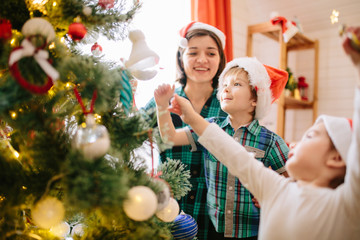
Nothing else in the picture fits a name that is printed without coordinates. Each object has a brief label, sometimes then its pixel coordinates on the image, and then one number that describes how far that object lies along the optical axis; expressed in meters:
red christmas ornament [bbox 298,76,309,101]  3.24
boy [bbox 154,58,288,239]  1.06
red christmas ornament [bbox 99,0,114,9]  0.75
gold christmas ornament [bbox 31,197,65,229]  0.60
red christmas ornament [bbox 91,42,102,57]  0.84
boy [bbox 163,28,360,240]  0.59
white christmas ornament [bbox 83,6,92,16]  0.70
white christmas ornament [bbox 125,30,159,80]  0.74
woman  1.27
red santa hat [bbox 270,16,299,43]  2.52
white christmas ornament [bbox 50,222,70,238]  0.78
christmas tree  0.57
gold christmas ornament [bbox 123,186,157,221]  0.59
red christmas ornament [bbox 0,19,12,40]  0.61
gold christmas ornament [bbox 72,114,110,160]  0.57
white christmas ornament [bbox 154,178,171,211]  0.68
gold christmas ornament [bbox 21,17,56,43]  0.62
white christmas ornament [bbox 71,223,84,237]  0.88
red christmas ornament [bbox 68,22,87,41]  0.67
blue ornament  0.90
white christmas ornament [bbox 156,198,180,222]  0.77
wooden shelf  2.64
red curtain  2.08
